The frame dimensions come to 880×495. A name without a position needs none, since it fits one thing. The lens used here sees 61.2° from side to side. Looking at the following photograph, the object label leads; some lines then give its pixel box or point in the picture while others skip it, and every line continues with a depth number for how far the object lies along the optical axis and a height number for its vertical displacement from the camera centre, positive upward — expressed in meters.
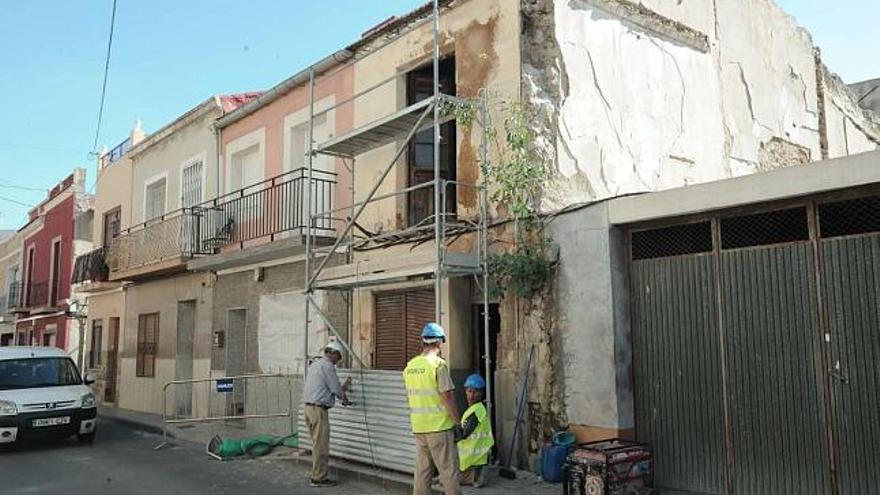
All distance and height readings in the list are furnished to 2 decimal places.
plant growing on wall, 8.23 +1.81
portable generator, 6.53 -1.11
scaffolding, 8.41 +1.51
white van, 11.41 -0.73
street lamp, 22.53 +1.05
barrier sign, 11.39 -0.56
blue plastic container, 7.54 -1.14
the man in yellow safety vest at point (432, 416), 6.55 -0.61
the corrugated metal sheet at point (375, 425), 8.18 -0.89
